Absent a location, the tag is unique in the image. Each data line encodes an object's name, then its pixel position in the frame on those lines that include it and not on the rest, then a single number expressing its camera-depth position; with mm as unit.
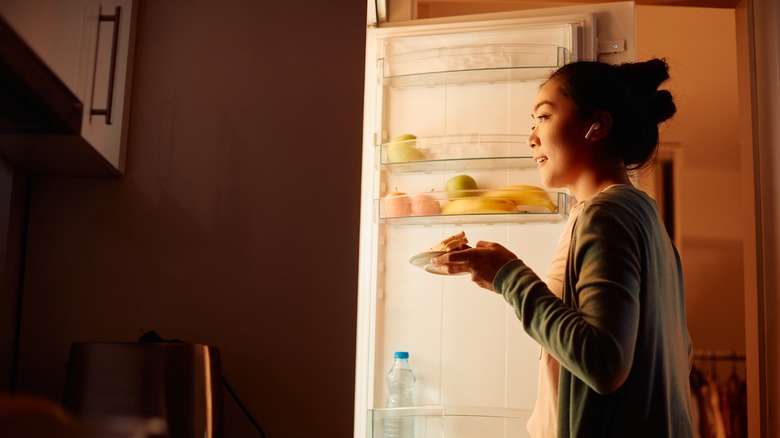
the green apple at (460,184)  1788
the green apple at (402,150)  1812
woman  1084
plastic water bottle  1752
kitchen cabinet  979
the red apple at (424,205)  1781
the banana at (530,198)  1727
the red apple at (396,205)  1783
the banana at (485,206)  1738
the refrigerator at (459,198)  1785
